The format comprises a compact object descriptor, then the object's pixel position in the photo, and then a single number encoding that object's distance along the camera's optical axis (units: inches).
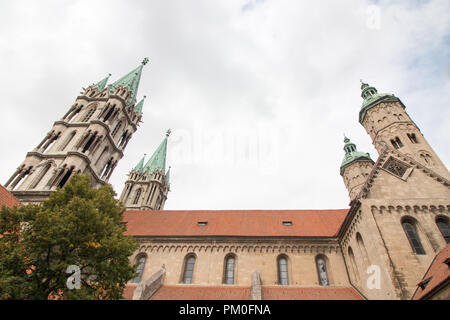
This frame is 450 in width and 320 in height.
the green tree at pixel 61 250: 364.8
